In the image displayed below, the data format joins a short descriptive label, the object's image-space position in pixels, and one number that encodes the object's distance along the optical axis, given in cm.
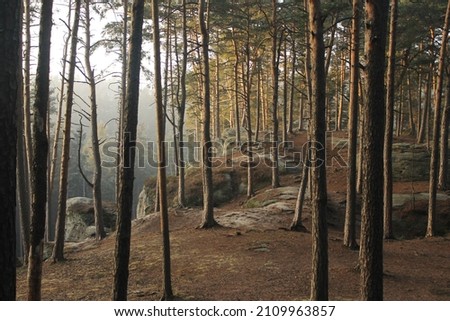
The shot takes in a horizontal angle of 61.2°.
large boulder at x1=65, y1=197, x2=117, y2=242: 2198
